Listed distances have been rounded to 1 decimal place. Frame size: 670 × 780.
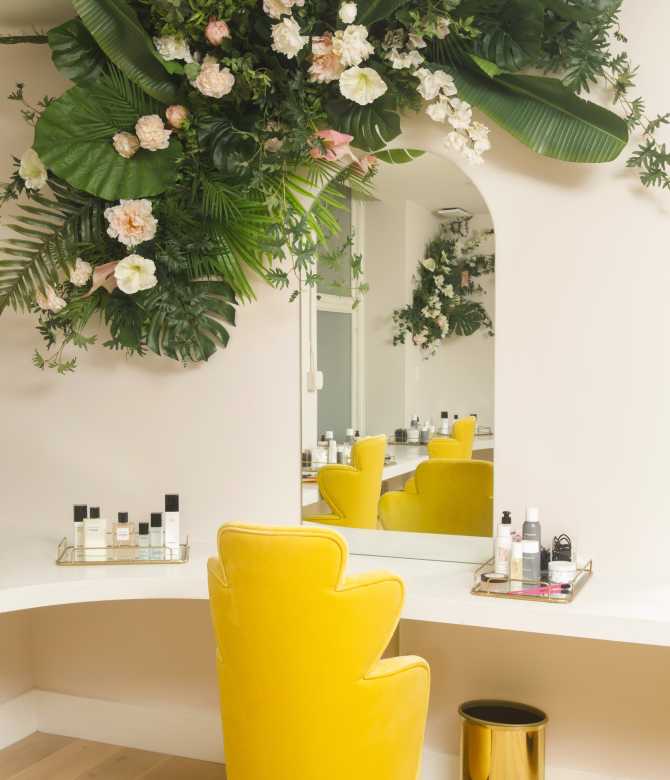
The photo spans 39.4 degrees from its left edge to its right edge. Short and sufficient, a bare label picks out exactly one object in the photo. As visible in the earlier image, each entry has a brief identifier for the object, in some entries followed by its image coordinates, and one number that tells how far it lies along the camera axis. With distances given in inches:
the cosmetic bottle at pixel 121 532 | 121.2
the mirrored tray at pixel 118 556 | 116.7
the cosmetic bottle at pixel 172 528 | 119.3
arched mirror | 114.0
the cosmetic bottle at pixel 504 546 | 105.6
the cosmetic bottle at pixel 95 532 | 119.7
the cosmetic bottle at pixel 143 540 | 119.4
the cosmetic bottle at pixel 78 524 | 120.6
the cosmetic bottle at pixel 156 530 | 120.2
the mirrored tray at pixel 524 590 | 96.0
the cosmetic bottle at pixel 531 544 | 101.6
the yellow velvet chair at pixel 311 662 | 83.8
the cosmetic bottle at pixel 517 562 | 102.1
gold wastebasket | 106.9
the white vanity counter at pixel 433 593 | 92.3
